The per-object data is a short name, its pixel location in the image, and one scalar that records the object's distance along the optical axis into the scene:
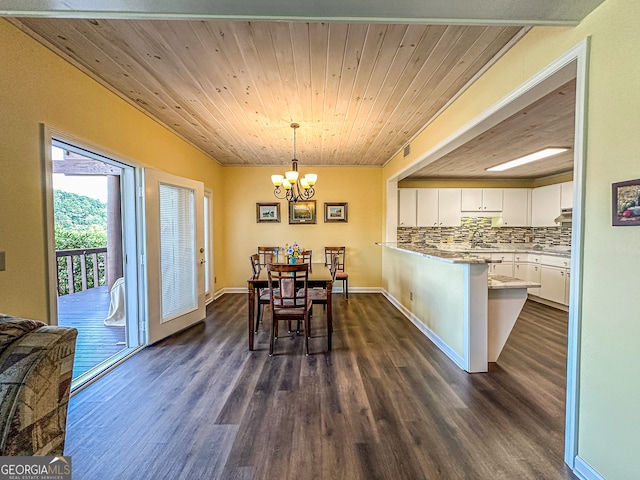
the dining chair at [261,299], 3.32
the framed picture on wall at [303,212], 5.66
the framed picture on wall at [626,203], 1.19
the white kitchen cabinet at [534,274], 4.93
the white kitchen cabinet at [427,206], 5.72
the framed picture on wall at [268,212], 5.68
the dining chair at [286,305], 2.87
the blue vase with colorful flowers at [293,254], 3.66
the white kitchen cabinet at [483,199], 5.75
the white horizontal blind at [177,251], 3.41
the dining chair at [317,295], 3.30
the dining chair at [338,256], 5.52
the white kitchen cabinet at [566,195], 4.87
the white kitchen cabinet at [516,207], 5.73
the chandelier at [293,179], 3.40
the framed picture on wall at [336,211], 5.66
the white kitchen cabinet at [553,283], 4.41
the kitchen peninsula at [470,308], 2.52
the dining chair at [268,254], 5.32
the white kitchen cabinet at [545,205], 5.17
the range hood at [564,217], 4.74
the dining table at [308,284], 3.00
